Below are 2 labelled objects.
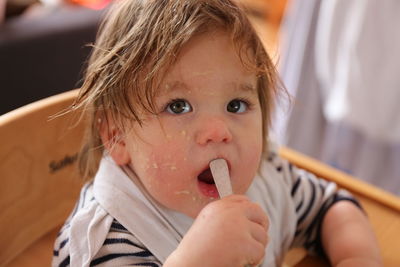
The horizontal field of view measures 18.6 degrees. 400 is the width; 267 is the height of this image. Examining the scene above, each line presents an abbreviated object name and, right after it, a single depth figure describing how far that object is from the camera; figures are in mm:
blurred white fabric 1554
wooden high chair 943
